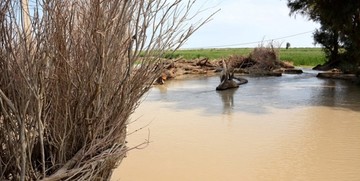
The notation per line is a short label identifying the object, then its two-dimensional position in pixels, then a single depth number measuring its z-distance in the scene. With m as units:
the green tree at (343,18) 14.67
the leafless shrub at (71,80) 2.54
